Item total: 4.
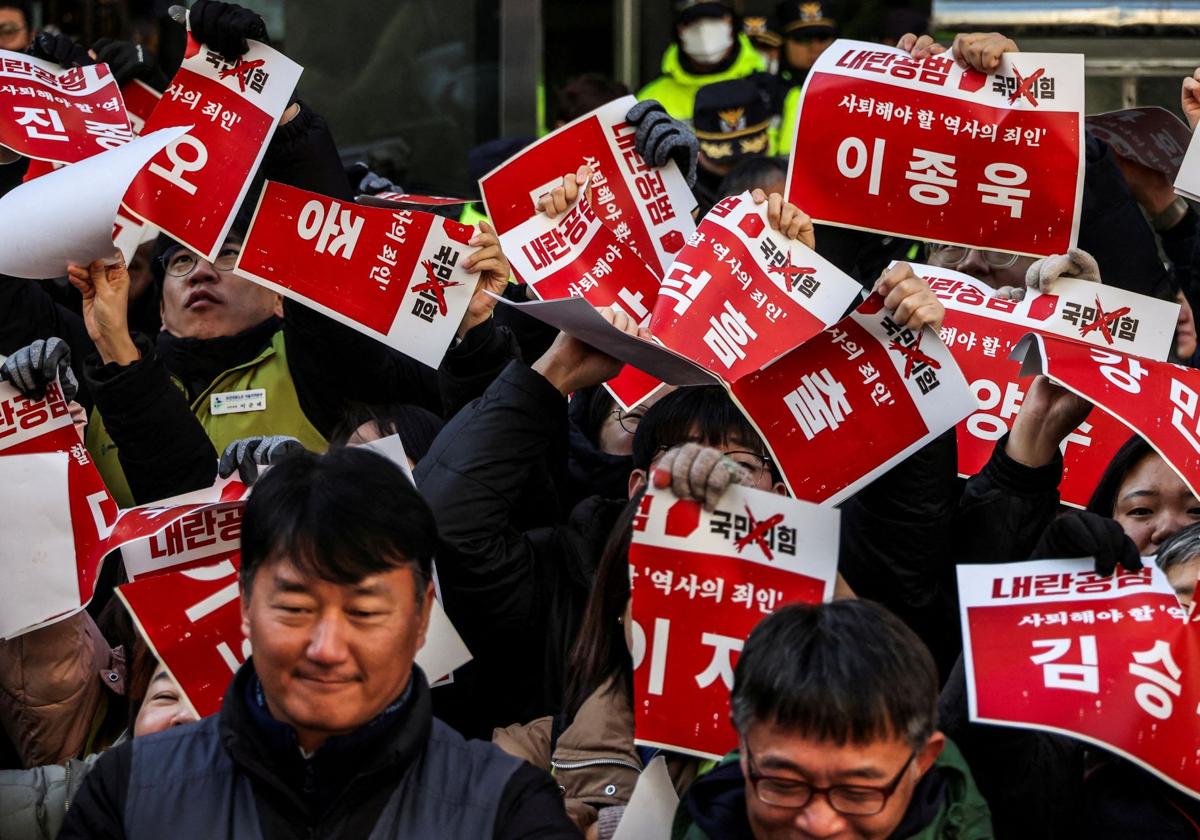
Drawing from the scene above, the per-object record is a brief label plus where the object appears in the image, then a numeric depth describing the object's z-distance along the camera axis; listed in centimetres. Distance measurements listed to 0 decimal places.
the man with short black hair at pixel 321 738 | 505
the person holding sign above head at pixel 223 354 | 809
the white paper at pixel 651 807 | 597
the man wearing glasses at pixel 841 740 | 498
